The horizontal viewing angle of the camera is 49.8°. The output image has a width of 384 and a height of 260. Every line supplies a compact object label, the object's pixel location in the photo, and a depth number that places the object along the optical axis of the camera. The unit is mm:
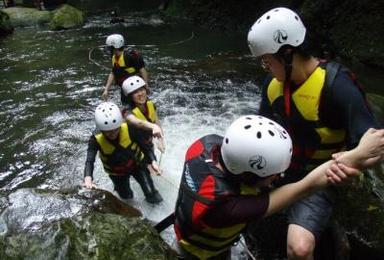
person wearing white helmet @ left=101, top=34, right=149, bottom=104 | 8508
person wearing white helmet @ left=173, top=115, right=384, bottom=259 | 2590
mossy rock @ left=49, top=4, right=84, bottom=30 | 22016
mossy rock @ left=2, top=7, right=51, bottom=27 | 24109
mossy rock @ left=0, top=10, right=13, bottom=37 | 21703
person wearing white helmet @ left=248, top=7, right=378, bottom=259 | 3065
